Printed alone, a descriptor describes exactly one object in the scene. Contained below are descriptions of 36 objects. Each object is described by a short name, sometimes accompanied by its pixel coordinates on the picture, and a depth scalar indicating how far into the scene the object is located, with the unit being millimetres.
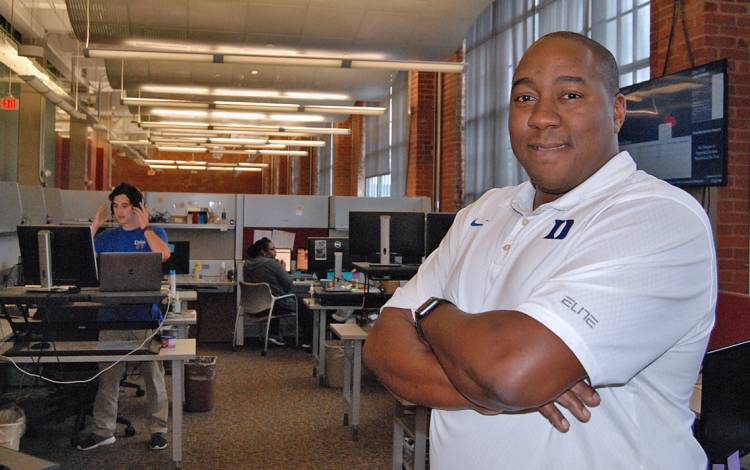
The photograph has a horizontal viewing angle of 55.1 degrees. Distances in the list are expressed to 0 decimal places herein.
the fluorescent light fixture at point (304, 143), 13070
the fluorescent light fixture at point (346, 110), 8956
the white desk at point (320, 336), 6418
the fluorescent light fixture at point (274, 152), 15056
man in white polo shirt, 861
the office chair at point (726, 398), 2227
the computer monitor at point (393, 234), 5863
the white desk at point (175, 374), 3928
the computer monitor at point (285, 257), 8516
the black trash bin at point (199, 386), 5398
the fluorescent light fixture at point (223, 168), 24281
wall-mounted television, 4098
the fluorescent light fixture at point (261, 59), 6543
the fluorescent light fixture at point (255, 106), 9141
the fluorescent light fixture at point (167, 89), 9820
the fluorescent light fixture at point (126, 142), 14448
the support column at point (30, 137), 11523
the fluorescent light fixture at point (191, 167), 24797
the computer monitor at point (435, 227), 5691
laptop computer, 3678
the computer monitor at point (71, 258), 3873
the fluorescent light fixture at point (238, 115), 10289
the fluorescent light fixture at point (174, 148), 17797
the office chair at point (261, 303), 7788
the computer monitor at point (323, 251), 8070
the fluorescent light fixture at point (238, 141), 14129
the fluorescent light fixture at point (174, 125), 12031
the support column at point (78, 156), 14609
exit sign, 9070
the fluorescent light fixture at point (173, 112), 10727
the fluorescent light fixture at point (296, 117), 11961
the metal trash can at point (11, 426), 3650
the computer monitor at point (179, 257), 7680
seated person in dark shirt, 7840
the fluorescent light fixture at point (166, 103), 9016
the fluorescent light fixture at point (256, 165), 23681
